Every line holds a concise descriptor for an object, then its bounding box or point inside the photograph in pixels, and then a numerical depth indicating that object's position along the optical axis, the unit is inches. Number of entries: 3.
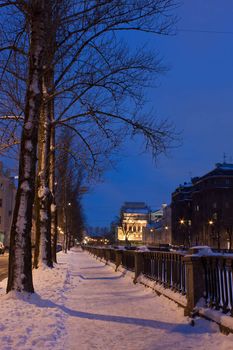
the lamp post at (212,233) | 3390.7
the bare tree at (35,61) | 437.7
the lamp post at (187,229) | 4564.0
